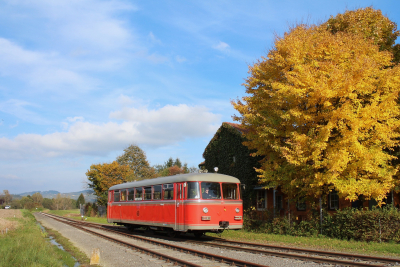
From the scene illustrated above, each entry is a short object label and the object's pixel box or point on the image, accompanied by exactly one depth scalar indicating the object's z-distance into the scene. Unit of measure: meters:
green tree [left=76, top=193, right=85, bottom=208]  110.24
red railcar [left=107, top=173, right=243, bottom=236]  15.00
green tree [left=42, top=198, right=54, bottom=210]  135.00
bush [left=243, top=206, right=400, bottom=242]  14.23
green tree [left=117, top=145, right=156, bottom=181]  70.44
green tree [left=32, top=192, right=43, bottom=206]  136.39
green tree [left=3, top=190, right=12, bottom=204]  138.60
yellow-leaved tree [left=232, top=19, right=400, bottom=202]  15.23
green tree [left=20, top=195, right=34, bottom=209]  110.34
